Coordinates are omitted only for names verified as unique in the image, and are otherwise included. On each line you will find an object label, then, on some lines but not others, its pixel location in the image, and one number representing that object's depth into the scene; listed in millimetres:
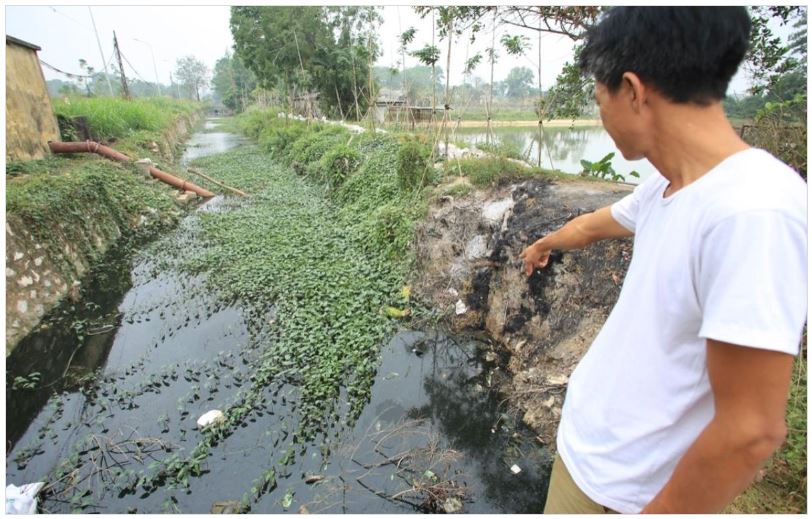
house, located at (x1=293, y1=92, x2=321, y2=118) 16317
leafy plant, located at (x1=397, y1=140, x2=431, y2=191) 6648
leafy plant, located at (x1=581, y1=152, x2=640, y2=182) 5785
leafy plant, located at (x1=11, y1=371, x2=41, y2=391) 3795
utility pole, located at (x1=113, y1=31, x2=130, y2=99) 21344
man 617
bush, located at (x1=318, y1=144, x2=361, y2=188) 9508
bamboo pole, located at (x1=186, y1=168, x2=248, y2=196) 10423
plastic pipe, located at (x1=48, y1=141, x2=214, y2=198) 8734
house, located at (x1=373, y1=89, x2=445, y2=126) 12833
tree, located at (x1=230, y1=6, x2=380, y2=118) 17016
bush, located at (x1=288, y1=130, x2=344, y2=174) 11938
